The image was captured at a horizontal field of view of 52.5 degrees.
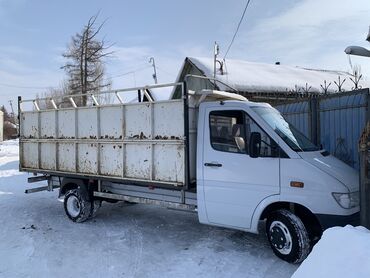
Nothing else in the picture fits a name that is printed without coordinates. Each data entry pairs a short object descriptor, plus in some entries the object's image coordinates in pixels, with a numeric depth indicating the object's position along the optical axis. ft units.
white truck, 16.94
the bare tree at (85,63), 81.46
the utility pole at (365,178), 15.74
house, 55.62
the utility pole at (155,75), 123.51
